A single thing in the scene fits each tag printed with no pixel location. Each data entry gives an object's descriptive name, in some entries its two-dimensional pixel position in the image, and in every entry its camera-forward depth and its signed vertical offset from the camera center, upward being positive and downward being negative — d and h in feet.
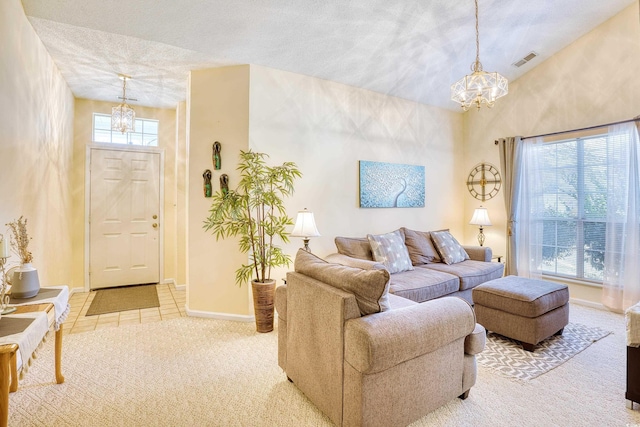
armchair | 5.10 -2.43
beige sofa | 10.38 -2.22
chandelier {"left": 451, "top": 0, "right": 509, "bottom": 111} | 8.55 +3.50
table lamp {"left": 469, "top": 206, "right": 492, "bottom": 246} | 14.85 -0.28
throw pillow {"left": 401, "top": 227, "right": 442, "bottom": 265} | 13.10 -1.53
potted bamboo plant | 10.12 -0.30
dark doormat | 12.36 -3.82
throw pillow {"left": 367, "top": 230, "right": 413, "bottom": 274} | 11.68 -1.54
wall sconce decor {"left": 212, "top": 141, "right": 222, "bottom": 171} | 11.21 +2.04
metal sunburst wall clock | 15.93 +1.61
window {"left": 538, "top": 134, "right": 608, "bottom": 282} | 12.59 +0.27
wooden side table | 4.22 -2.31
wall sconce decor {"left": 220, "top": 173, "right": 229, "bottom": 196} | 11.22 +1.04
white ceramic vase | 6.25 -1.46
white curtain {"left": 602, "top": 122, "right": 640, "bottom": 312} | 11.34 -0.28
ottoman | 8.71 -2.81
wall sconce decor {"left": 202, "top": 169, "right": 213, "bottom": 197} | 11.32 +1.08
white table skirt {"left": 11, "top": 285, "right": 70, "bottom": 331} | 6.18 -1.91
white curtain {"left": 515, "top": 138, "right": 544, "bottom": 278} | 14.20 -0.03
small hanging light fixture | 12.57 +3.75
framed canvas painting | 13.76 +1.23
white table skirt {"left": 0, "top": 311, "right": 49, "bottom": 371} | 4.41 -1.91
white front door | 14.76 -0.36
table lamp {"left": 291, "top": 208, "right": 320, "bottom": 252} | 10.44 -0.53
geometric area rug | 7.88 -3.94
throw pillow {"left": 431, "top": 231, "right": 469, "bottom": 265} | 13.28 -1.56
